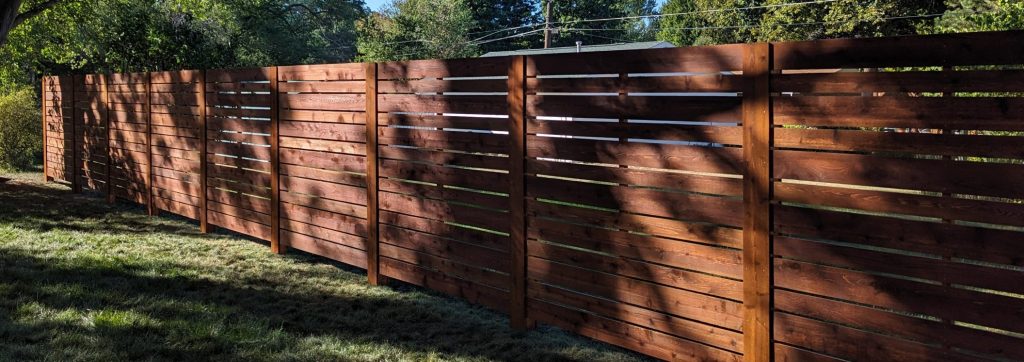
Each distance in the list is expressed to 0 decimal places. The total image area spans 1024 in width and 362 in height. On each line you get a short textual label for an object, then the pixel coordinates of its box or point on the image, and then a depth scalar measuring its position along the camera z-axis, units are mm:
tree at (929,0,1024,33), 17125
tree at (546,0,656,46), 59438
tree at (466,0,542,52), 57719
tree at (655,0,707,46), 57125
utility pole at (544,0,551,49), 43219
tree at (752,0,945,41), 31906
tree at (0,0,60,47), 10188
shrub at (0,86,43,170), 16281
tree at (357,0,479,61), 45938
